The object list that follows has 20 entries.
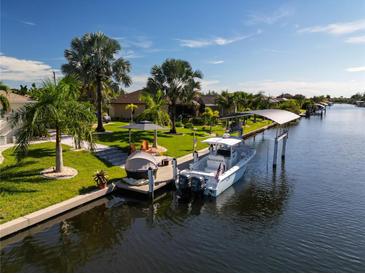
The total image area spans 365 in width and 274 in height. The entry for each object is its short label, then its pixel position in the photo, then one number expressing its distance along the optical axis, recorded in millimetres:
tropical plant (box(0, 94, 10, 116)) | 17927
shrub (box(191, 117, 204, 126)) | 43719
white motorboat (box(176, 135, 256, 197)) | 15406
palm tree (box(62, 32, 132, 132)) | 26047
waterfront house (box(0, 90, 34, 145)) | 20047
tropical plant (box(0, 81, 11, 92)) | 18250
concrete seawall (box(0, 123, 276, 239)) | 10720
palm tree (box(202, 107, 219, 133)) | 41706
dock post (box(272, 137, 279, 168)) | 22766
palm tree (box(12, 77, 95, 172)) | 14500
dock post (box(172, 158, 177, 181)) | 17047
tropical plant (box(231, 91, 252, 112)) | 50938
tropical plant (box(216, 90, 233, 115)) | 49875
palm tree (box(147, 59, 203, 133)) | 29748
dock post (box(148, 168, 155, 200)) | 14759
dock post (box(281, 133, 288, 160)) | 25867
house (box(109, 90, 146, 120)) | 46000
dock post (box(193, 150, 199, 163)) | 19125
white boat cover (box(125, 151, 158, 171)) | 16047
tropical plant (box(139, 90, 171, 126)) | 25828
